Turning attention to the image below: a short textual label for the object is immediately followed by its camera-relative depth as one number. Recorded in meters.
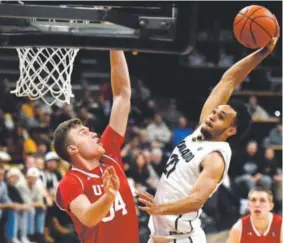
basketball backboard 5.05
